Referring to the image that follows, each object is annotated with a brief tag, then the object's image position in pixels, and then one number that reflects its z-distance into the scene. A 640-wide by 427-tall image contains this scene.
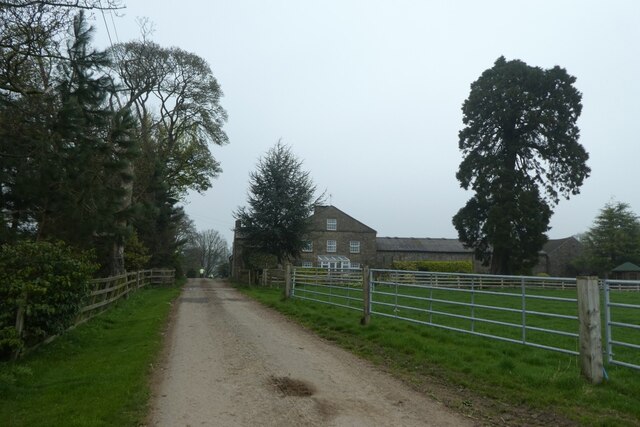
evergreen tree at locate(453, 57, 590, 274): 37.94
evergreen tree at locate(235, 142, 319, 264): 31.23
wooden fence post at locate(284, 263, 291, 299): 20.39
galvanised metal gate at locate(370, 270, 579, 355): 8.92
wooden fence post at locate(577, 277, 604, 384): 6.93
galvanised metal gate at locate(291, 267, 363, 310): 17.16
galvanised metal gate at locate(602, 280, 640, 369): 7.08
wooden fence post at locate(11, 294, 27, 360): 8.86
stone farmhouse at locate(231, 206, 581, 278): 58.56
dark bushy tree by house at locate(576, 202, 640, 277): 59.16
